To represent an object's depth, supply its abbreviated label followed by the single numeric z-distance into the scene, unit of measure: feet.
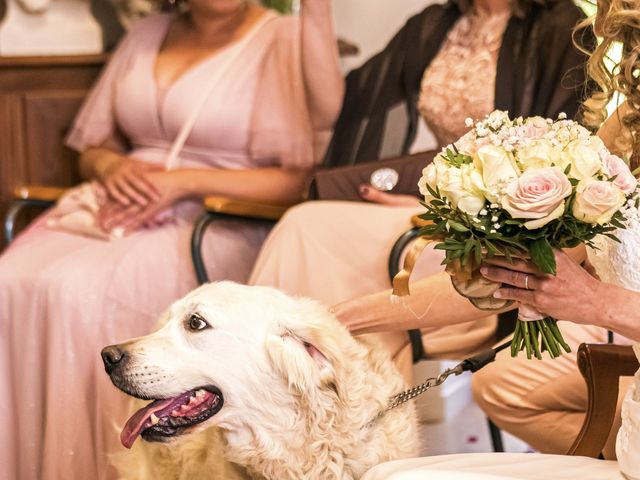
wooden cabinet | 11.79
